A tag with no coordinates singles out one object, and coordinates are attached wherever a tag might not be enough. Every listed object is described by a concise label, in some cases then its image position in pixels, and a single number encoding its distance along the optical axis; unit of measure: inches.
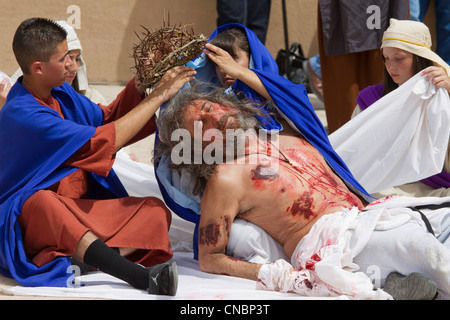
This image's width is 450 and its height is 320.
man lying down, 262.8
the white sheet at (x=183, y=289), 271.9
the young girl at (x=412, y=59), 388.2
